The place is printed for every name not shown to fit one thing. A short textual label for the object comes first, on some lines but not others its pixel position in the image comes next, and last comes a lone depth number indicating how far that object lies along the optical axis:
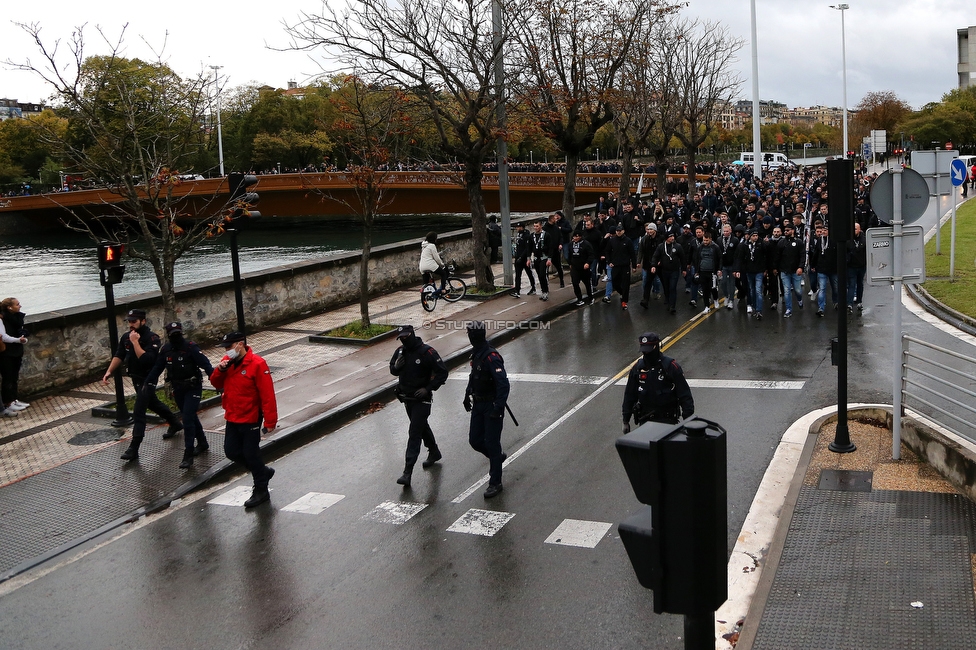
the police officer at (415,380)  9.54
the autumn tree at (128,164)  13.29
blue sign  20.45
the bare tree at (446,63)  19.80
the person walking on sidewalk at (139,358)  10.84
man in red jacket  9.06
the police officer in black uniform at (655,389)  8.77
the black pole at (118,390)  12.10
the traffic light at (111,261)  12.50
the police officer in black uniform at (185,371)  10.44
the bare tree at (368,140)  18.05
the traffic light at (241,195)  14.36
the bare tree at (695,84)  39.62
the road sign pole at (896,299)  8.70
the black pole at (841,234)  9.08
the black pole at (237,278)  14.15
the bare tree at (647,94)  29.67
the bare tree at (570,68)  23.03
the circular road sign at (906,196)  8.65
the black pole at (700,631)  3.49
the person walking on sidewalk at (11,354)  13.07
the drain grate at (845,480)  8.40
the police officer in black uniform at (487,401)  9.02
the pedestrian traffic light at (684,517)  3.46
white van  64.71
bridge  49.28
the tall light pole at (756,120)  41.47
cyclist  20.20
